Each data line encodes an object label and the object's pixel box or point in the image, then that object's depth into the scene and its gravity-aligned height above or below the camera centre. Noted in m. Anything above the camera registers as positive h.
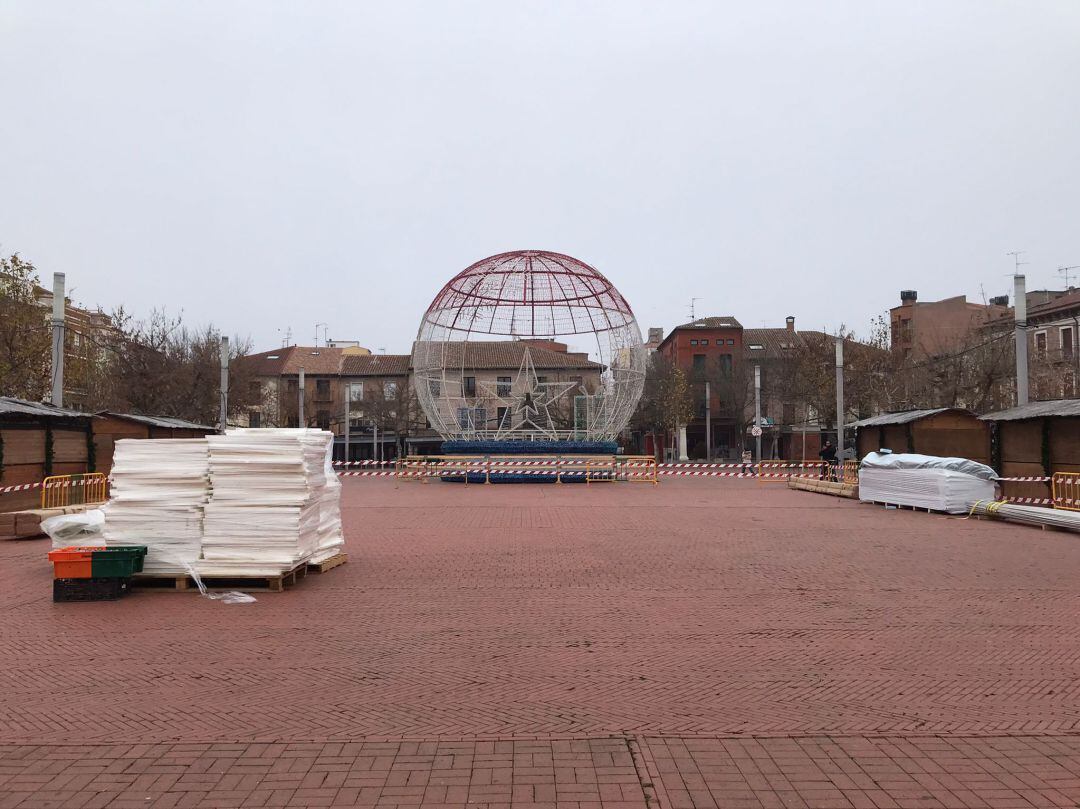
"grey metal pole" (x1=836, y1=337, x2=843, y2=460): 29.00 +0.91
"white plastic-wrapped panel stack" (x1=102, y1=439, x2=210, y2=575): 9.55 -0.88
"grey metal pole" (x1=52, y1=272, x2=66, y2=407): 19.52 +2.15
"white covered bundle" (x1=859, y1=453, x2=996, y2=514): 18.48 -1.25
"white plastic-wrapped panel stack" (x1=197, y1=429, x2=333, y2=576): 9.59 -0.83
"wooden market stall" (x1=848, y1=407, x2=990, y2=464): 21.25 -0.21
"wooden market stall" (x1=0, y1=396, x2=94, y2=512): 16.48 -0.29
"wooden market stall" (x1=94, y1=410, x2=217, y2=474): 20.72 +0.01
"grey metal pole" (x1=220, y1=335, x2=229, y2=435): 28.82 +1.81
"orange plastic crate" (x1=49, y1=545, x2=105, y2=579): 8.96 -1.39
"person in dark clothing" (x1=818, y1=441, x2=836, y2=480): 30.22 -1.21
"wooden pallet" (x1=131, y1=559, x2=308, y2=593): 9.48 -1.69
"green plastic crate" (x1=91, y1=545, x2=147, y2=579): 9.07 -1.39
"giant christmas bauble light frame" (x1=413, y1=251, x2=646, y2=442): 33.53 +4.06
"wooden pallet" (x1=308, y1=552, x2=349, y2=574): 10.58 -1.70
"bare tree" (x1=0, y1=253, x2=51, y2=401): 29.80 +3.40
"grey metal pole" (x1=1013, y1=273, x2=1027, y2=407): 20.25 +2.13
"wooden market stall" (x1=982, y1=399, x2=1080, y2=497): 17.70 -0.35
